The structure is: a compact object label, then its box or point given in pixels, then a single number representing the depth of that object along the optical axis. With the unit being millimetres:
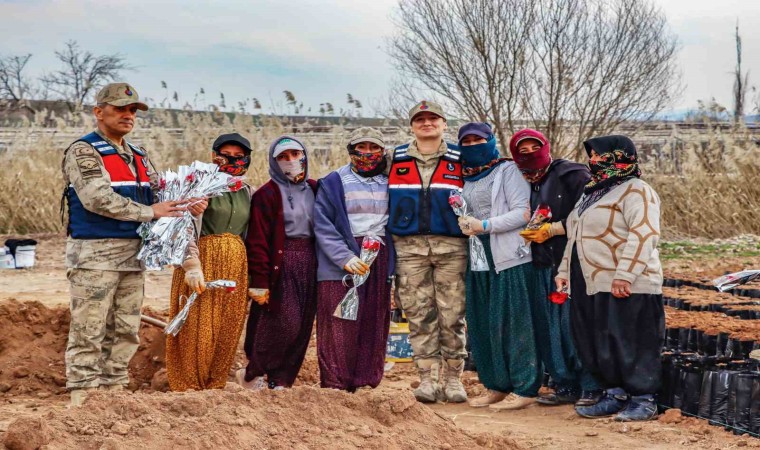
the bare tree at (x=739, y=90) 31047
